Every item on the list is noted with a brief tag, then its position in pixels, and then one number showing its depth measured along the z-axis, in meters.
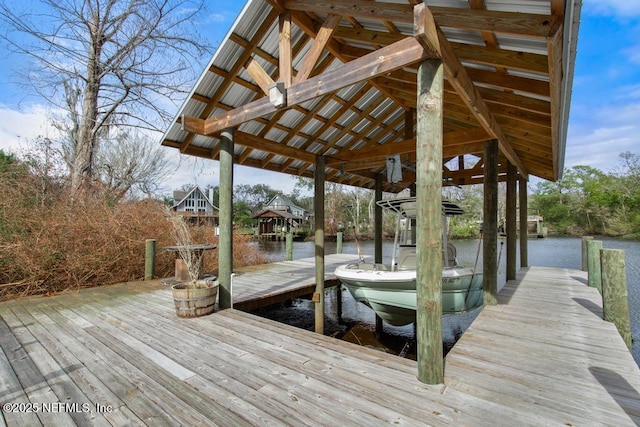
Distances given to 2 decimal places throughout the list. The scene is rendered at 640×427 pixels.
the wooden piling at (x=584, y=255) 7.98
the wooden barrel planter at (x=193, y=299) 3.76
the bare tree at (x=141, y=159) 16.08
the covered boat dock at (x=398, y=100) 2.19
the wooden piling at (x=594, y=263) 5.79
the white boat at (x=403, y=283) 4.48
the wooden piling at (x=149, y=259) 6.74
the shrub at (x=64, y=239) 5.23
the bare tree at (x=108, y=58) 8.08
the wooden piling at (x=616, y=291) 3.58
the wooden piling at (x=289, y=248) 10.38
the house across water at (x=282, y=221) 35.02
